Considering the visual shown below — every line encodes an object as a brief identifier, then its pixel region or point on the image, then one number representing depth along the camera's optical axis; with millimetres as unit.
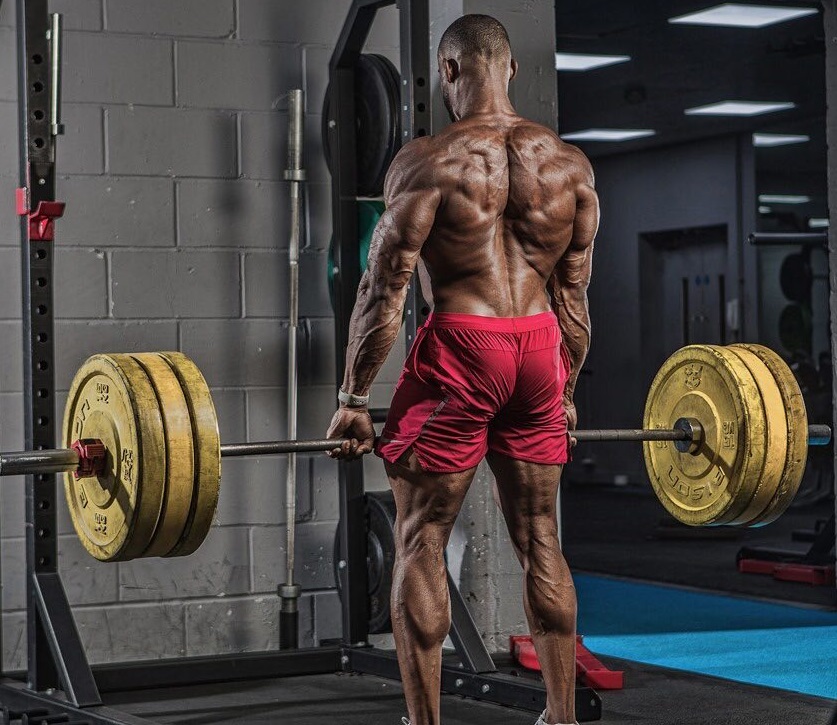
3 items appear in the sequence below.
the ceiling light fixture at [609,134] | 10523
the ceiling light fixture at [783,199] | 14625
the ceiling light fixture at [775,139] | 11125
